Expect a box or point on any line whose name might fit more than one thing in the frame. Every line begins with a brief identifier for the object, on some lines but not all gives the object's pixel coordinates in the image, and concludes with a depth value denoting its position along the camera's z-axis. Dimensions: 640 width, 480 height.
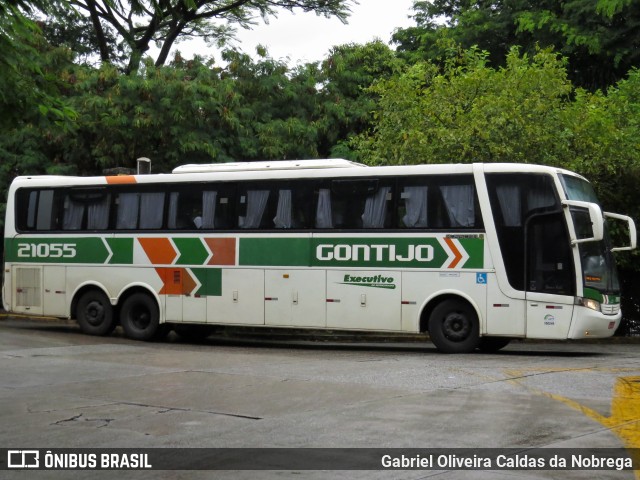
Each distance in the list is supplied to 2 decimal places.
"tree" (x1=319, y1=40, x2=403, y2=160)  32.03
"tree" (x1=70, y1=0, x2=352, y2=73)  34.25
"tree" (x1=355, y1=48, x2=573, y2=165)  23.34
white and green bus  17.95
